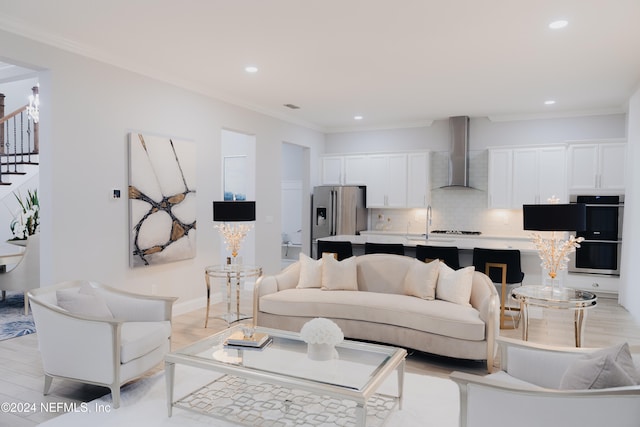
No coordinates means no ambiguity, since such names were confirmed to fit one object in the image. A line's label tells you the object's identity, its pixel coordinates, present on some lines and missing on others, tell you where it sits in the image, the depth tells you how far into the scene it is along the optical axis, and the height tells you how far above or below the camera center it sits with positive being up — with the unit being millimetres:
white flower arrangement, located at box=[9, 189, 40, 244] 6246 -209
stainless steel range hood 7766 +1049
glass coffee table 2588 -990
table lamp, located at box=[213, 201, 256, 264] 4980 -33
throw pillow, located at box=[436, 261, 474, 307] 4207 -730
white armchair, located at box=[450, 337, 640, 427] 1815 -841
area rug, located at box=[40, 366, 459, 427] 2812 -1356
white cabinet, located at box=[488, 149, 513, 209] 7434 +538
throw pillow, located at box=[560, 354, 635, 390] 1915 -720
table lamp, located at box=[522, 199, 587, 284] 3650 -107
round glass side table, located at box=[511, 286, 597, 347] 3457 -701
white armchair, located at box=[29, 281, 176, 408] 2975 -927
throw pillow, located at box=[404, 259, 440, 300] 4391 -704
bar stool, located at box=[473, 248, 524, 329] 5097 -648
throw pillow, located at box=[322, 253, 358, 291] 4777 -712
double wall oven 6543 -391
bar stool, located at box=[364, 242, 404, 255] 5598 -494
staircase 7309 +1014
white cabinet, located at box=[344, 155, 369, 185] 8578 +760
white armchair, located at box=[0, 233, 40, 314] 5422 -786
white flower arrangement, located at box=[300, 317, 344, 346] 2908 -814
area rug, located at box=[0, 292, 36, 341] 4585 -1283
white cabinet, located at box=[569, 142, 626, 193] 6672 +675
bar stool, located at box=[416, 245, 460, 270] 5359 -535
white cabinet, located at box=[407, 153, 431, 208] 8102 +525
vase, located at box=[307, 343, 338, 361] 2932 -950
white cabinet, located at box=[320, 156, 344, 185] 8805 +773
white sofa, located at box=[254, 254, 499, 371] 3740 -934
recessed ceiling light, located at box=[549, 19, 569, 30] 3643 +1547
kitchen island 5316 -514
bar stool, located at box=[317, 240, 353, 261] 5859 -519
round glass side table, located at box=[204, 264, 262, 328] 4961 -732
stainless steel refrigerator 8328 -19
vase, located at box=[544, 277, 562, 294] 3766 -674
